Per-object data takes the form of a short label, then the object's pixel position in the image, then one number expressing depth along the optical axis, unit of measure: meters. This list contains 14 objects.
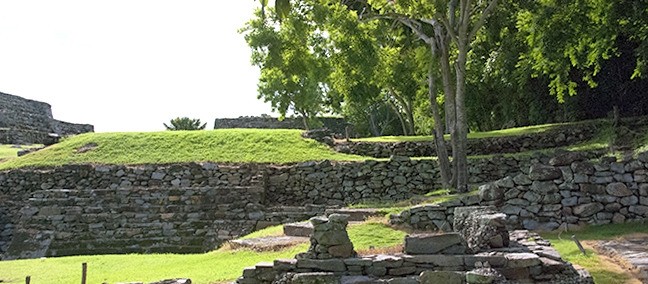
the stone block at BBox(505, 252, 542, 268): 7.23
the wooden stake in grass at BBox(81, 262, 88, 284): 8.65
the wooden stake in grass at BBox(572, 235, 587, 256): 9.28
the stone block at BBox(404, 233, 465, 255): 7.55
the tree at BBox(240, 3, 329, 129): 17.64
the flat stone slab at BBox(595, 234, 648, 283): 8.02
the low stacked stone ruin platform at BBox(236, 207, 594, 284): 7.19
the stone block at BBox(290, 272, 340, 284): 7.44
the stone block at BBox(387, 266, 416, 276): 7.46
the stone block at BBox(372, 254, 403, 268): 7.49
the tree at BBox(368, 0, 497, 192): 14.82
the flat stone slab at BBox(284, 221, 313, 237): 12.65
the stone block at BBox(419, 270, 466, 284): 6.95
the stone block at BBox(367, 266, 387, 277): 7.49
